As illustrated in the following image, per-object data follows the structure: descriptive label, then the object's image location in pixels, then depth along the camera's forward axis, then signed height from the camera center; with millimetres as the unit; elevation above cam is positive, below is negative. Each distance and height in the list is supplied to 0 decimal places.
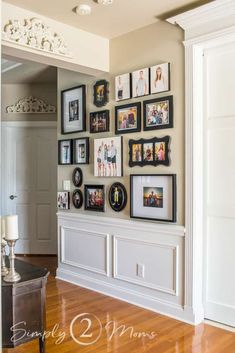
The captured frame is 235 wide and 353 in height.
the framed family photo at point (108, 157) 3441 +127
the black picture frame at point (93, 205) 3637 -349
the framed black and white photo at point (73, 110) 3842 +691
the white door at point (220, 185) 2754 -135
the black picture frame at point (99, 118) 3580 +540
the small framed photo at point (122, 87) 3357 +819
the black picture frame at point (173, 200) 2986 -273
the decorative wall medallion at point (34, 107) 5276 +967
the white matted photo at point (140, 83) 3193 +817
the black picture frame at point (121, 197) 3426 -287
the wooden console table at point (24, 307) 2064 -852
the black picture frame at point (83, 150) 3785 +215
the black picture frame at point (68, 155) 4000 +182
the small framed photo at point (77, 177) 3887 -85
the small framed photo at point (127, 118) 3277 +500
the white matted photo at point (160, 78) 3034 +819
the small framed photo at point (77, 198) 3883 -331
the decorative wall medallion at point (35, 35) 2803 +1148
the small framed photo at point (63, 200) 4035 -362
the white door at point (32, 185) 5367 -234
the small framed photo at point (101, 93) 3588 +810
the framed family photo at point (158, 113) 3020 +502
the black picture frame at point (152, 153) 3035 +145
